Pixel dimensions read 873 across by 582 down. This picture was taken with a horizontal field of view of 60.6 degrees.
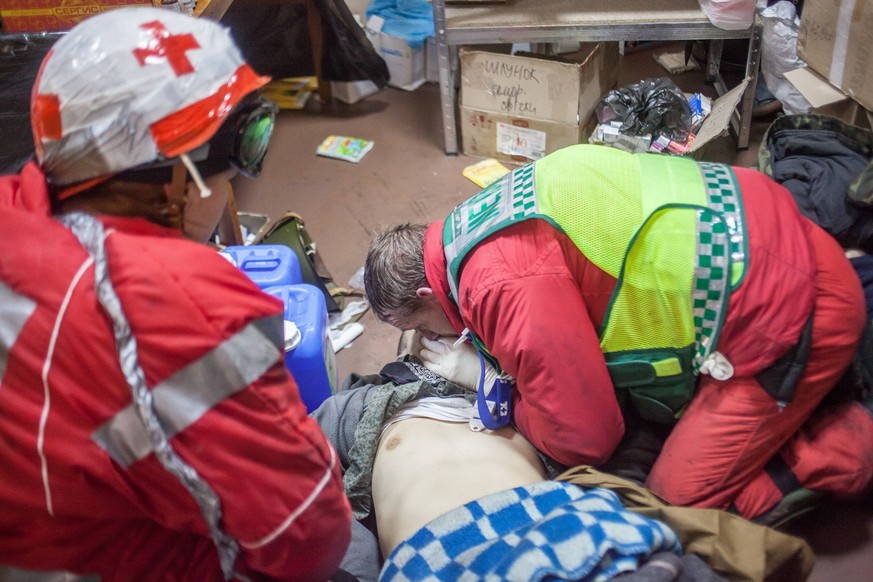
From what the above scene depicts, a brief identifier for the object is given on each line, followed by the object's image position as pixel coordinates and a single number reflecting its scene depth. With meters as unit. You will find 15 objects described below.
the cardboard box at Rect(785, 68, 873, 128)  2.09
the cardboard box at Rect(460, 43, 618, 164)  2.79
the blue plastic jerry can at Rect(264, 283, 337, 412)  1.83
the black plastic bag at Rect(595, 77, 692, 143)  2.88
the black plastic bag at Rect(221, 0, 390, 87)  3.37
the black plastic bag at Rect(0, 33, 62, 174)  1.62
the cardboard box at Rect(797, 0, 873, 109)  1.96
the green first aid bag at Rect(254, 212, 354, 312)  2.35
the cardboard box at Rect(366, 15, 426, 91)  3.59
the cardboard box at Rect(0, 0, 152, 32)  2.15
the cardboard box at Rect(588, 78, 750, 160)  2.66
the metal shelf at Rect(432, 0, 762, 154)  2.76
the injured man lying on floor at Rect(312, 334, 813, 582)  1.13
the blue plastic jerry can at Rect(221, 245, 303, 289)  2.06
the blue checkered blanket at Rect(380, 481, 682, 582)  1.10
